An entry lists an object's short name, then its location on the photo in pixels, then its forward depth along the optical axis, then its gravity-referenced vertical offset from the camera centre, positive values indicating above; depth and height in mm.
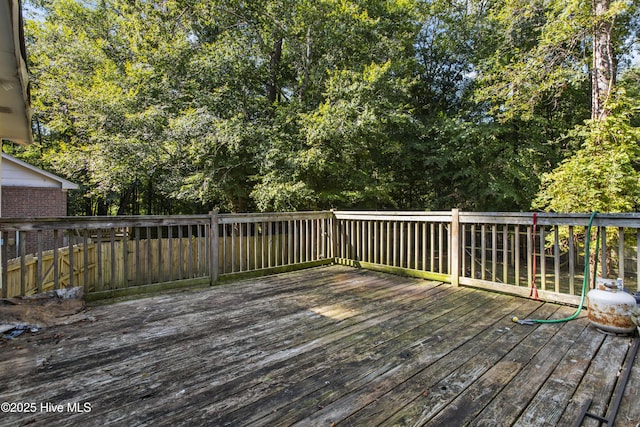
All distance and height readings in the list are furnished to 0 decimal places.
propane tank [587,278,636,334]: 2408 -746
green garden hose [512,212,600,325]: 2705 -802
